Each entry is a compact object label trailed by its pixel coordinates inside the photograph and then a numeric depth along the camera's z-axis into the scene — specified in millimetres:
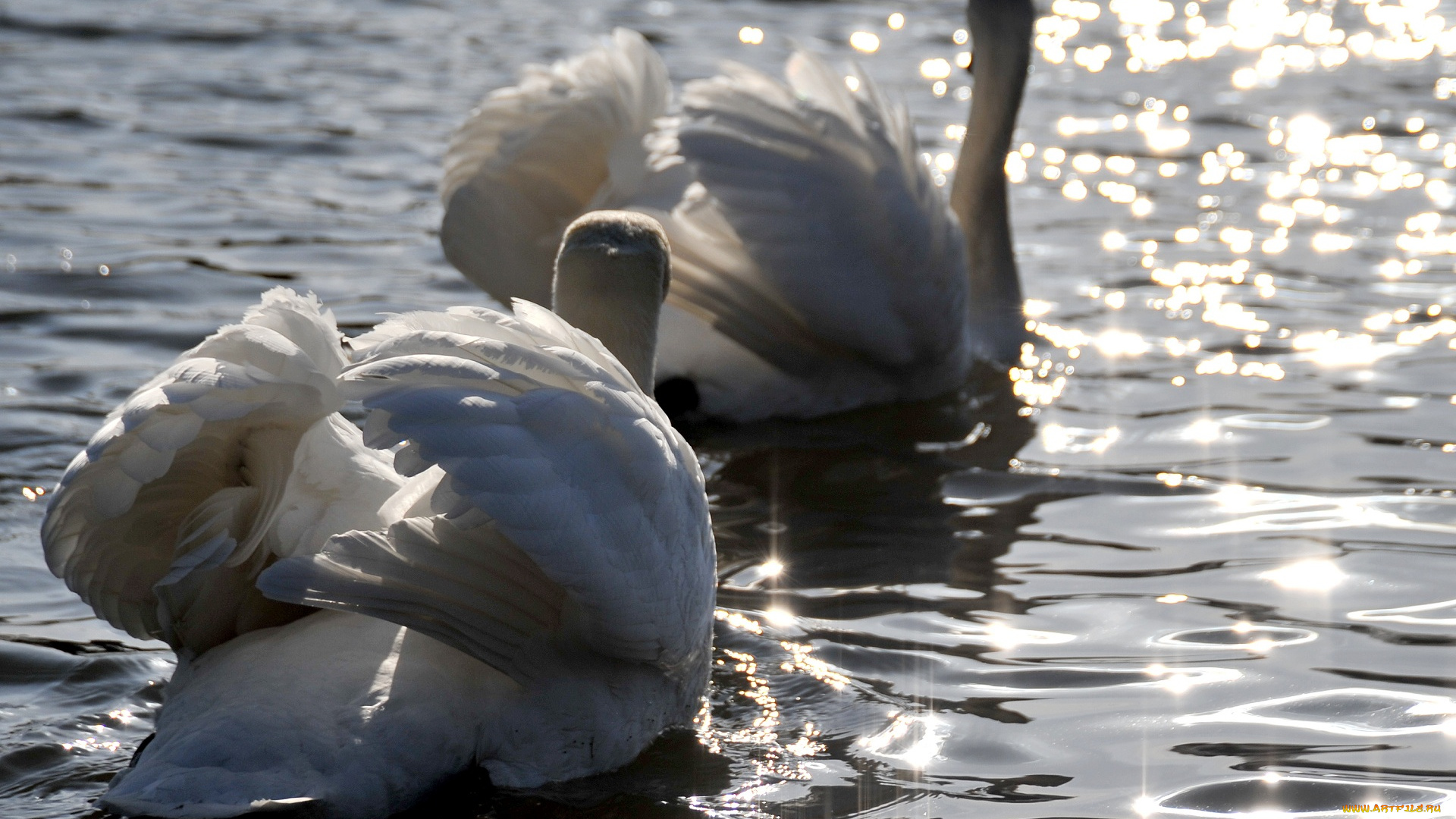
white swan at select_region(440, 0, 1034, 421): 10969
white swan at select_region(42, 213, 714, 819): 5598
